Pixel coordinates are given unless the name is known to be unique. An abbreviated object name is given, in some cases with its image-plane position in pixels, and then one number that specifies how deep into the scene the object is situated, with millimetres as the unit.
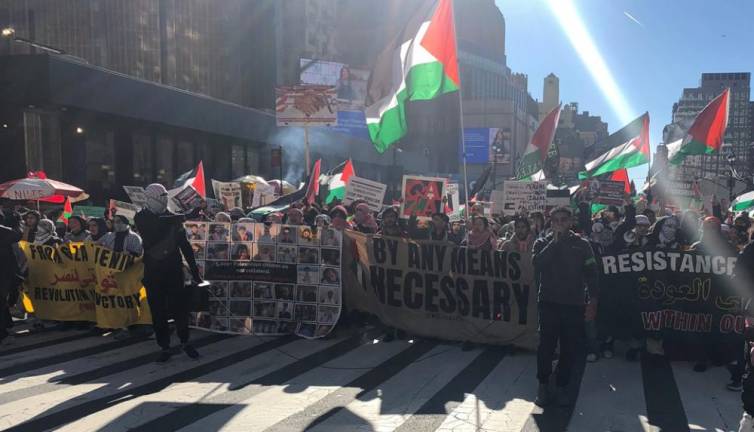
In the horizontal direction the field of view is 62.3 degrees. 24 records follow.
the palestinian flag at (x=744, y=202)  16734
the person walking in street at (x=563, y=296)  5402
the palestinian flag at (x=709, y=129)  14078
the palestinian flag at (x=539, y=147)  15102
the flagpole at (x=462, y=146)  8328
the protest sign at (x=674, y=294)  6750
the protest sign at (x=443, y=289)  7344
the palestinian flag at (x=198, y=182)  14172
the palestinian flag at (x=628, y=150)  15414
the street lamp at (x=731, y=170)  26616
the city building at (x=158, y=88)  19406
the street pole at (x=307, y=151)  13002
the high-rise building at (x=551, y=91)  151625
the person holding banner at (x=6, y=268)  7441
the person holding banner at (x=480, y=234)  8336
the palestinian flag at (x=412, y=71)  9203
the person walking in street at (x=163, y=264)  6559
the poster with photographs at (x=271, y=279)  8023
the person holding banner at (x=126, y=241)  8070
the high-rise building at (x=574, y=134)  116812
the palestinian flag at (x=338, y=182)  15547
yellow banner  7980
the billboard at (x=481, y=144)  91931
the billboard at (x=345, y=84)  44388
